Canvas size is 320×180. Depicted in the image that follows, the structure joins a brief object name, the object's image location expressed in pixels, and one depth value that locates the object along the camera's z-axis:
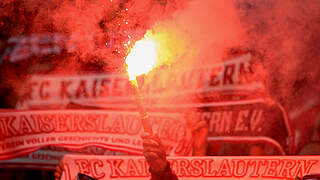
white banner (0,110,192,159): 7.75
